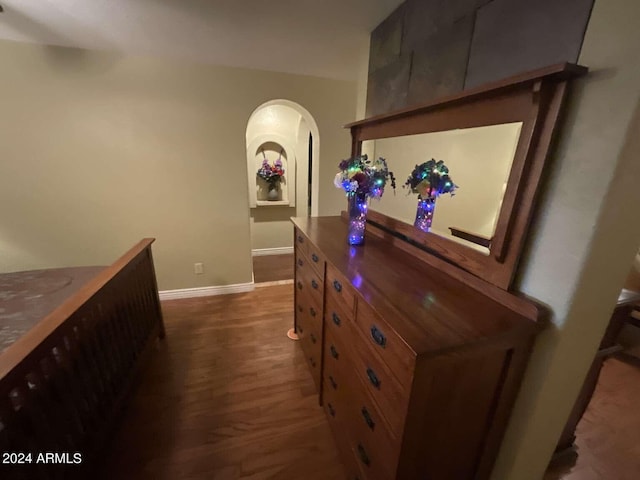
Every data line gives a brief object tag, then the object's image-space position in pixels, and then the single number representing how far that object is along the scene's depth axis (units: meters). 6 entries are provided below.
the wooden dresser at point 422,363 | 0.72
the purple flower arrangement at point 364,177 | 1.36
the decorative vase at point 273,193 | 4.07
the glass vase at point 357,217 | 1.40
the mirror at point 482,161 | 0.75
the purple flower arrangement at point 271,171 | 3.93
